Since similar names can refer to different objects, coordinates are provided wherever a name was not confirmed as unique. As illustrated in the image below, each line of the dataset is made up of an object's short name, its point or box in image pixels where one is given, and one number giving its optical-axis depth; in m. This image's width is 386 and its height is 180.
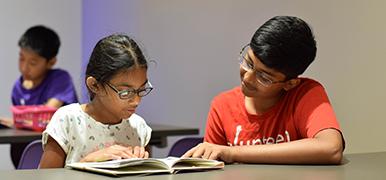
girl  1.96
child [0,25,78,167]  3.72
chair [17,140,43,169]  2.67
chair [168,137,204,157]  3.01
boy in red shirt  1.87
